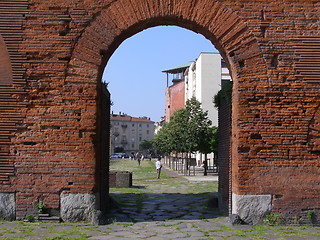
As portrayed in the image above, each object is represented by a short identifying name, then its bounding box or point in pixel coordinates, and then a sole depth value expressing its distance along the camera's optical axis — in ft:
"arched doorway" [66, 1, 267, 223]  28.96
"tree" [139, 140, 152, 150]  357.82
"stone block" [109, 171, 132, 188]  56.44
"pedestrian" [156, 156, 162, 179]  78.68
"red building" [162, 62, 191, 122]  202.28
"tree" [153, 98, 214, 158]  90.17
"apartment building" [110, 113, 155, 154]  395.34
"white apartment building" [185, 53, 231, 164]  145.59
